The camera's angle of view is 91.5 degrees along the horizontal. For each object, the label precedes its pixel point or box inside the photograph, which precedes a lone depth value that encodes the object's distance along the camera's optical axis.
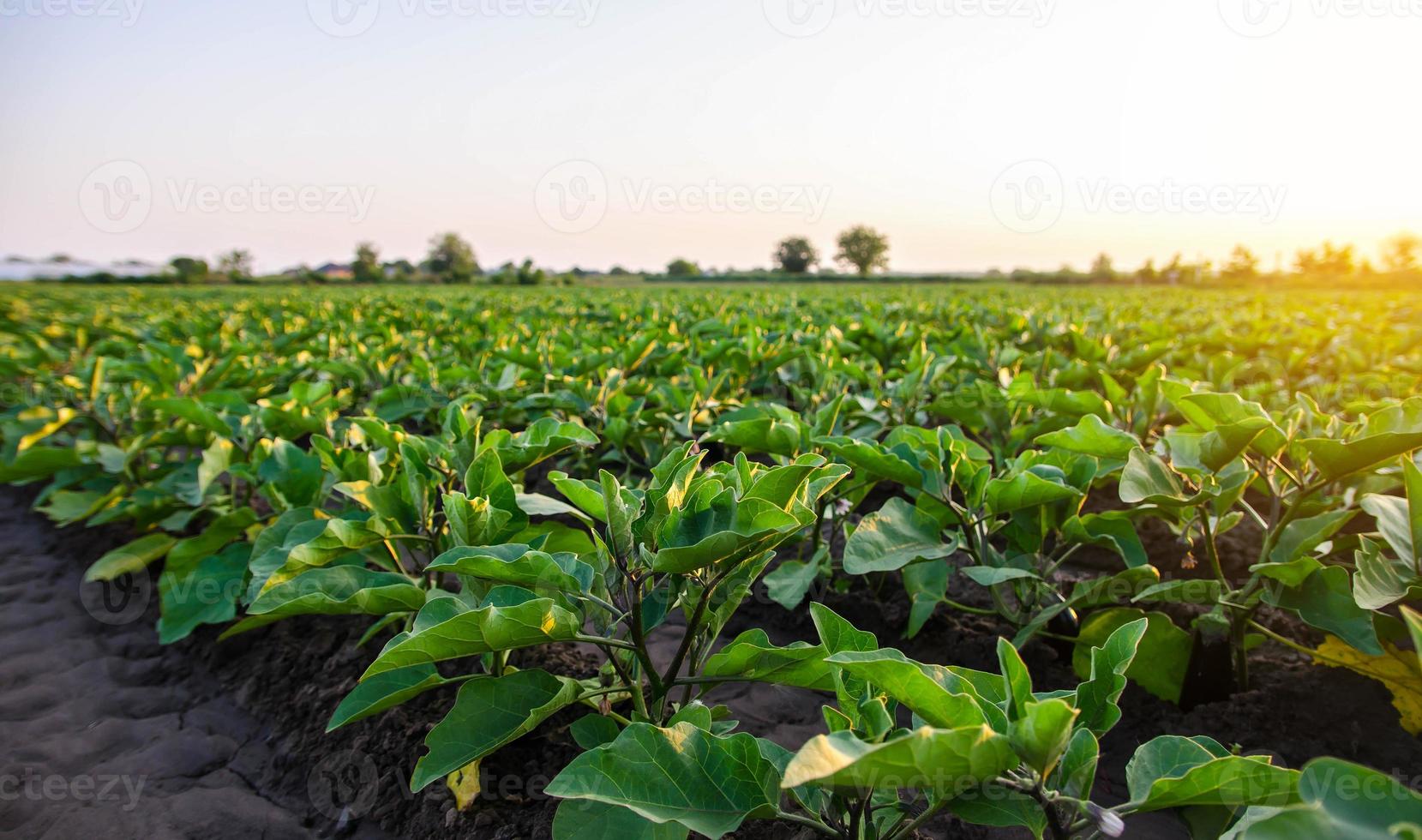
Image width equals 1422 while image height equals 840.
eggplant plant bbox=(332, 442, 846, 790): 1.12
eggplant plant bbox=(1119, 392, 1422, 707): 1.43
